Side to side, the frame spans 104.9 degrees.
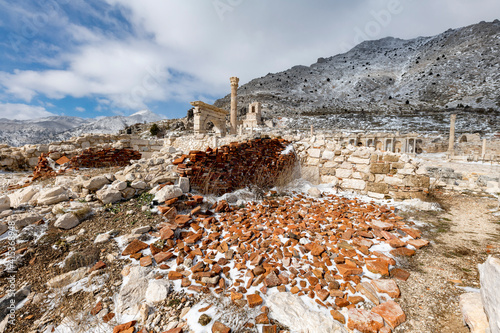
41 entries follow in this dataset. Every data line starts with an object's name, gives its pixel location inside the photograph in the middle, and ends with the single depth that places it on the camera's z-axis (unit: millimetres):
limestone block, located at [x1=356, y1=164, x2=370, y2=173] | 5070
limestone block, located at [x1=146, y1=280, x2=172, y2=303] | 1762
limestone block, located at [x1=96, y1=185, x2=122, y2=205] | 3273
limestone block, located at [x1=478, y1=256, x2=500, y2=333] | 1228
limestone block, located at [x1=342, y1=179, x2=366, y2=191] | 5055
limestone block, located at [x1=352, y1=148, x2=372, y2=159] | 5176
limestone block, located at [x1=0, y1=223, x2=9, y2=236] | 2464
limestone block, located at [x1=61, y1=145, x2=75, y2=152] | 7416
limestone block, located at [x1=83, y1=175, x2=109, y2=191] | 3498
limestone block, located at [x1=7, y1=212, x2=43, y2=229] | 2588
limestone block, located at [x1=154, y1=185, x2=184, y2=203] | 3332
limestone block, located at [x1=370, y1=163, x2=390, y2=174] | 4832
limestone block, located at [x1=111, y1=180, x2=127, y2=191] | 3432
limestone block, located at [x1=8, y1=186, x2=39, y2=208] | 3210
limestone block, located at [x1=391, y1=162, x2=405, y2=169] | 4719
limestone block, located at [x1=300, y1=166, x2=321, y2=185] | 5602
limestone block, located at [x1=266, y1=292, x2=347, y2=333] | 1521
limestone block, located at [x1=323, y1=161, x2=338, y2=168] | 5476
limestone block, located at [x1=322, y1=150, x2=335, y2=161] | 5543
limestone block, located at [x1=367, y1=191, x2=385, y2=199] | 4723
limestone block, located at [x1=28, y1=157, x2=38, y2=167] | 7543
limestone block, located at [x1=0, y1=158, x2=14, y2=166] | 7309
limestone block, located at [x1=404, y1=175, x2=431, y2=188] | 4469
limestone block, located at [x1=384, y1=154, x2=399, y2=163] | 4807
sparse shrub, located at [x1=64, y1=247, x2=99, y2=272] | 2109
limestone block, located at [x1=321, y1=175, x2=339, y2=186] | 5311
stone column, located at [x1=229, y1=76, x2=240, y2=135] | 16228
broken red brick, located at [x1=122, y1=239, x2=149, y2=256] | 2299
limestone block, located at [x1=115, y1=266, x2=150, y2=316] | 1703
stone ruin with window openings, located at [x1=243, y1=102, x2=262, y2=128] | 35438
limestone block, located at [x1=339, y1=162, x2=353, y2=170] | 5307
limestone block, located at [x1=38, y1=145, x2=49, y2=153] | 7406
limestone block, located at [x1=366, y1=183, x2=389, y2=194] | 4742
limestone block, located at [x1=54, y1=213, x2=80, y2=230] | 2659
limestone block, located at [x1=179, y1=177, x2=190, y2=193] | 3689
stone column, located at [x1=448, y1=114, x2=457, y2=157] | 17042
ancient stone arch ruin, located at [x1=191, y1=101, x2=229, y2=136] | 14841
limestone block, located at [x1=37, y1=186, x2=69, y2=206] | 3145
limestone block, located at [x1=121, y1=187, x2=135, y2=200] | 3486
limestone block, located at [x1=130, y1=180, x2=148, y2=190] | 3588
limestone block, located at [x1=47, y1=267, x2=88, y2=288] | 1912
